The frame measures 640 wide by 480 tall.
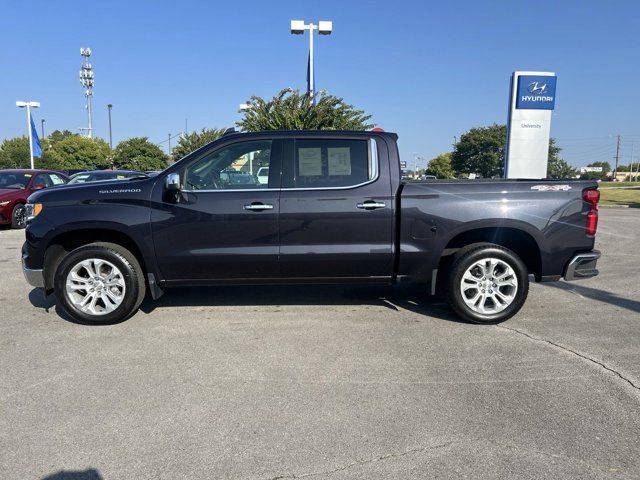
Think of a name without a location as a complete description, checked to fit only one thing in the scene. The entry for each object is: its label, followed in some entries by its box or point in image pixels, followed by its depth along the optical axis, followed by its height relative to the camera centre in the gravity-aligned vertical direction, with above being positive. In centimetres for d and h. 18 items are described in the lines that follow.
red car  1286 -59
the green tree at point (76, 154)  5025 +145
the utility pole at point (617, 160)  10359 +253
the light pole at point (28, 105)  3092 +394
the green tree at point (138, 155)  4350 +119
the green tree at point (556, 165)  6969 +94
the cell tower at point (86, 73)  8312 +1604
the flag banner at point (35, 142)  3038 +156
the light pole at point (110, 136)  7319 +485
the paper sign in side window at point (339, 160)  494 +10
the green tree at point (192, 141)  3497 +199
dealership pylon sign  1552 +158
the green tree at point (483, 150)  6688 +287
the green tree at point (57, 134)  10114 +715
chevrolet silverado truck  481 -56
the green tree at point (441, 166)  8269 +81
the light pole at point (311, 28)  1814 +529
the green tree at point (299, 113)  1822 +213
